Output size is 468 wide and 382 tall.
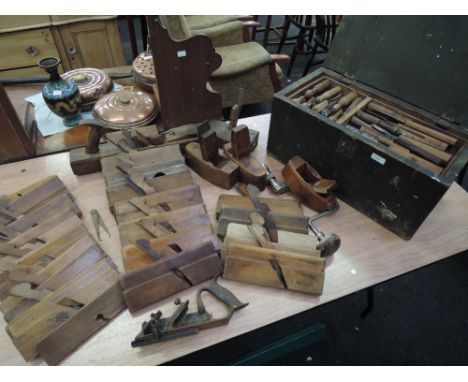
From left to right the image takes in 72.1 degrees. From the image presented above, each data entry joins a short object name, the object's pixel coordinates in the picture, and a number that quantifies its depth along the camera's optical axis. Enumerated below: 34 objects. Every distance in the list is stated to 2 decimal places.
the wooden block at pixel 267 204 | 1.05
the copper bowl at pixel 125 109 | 1.26
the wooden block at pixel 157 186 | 1.05
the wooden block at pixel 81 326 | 0.75
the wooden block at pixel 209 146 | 1.10
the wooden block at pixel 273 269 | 0.88
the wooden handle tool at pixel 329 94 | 1.20
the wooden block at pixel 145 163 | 1.10
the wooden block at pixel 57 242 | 0.91
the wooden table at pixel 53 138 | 1.32
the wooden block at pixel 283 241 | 0.92
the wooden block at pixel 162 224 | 0.95
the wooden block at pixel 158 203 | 1.00
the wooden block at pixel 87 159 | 1.16
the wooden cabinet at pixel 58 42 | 2.23
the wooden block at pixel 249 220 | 1.00
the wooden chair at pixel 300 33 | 2.84
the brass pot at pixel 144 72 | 1.50
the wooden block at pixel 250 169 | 1.12
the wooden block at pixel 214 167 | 1.13
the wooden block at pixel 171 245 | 0.90
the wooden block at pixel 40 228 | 0.94
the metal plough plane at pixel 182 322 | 0.78
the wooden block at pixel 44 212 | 0.99
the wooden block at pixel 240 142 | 1.10
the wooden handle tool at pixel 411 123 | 1.06
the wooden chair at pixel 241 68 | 2.11
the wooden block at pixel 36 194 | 1.02
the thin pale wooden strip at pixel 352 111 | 1.14
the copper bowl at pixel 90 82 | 1.45
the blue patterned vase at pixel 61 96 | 1.30
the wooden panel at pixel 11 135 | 1.15
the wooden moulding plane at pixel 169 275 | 0.84
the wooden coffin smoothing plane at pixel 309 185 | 1.08
